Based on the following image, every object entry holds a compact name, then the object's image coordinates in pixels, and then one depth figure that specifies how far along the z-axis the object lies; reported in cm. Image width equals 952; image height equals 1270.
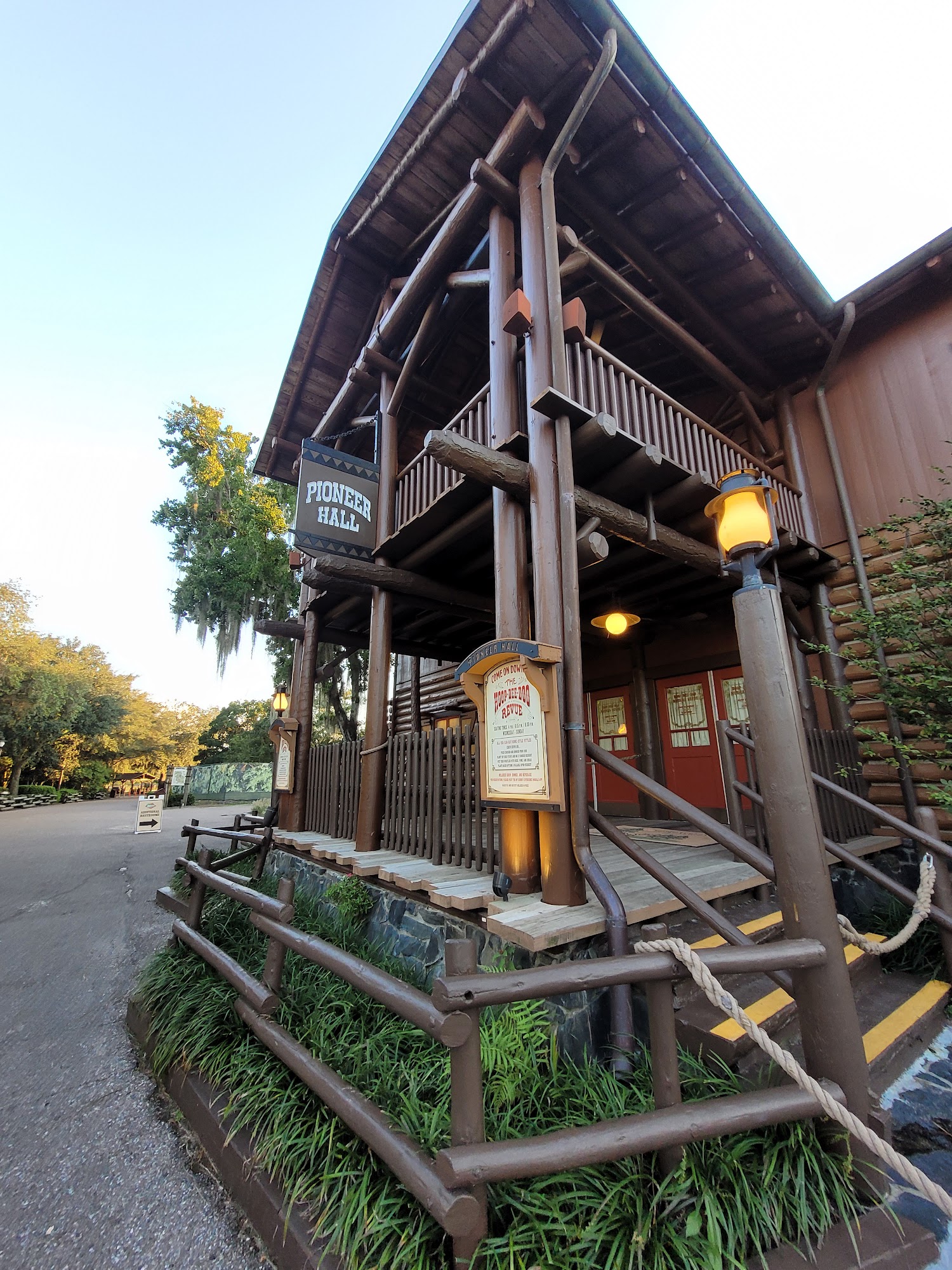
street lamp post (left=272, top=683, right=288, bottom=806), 1064
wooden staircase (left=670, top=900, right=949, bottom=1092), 254
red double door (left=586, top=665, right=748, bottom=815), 774
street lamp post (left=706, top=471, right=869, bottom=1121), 200
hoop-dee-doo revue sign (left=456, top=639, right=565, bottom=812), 345
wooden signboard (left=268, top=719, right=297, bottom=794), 750
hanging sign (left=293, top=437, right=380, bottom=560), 620
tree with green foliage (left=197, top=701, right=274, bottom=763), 3102
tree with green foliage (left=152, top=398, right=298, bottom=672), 1553
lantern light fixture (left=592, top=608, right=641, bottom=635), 642
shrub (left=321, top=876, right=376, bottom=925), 450
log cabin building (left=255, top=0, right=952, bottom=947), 434
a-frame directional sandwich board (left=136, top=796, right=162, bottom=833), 1530
